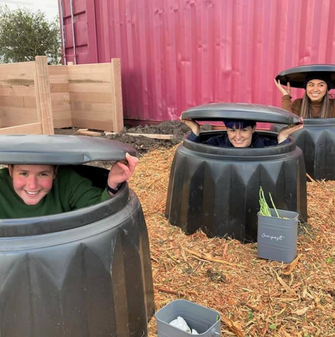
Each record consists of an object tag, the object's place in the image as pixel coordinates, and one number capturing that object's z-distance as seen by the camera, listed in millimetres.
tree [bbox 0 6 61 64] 15602
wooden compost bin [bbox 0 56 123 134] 5906
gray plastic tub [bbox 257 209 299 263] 2652
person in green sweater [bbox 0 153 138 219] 1889
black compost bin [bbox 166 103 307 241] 2926
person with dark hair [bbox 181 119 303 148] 3186
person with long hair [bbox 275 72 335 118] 4578
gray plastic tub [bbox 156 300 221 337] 1740
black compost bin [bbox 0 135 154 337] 1501
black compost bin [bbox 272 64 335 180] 4320
